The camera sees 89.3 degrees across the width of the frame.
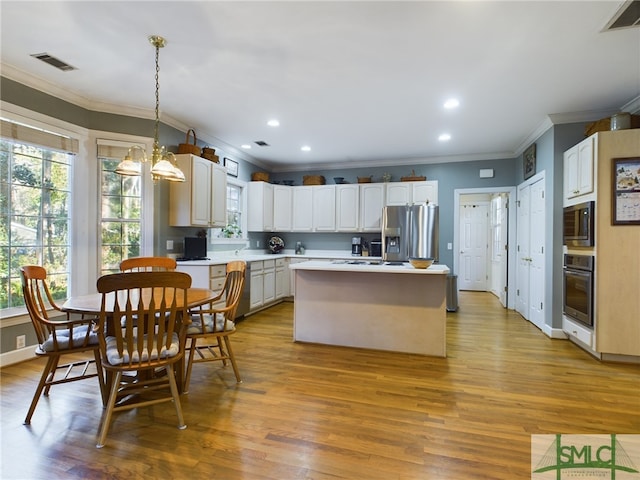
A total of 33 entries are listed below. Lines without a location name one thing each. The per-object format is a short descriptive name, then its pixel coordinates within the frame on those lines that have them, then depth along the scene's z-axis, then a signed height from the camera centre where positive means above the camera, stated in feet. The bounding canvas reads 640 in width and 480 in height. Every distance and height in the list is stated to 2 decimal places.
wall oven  10.81 -1.68
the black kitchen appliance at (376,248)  19.42 -0.54
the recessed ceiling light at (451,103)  11.57 +4.99
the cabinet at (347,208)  19.88 +1.92
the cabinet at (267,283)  16.40 -2.49
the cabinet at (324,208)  20.30 +1.93
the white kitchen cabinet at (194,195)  13.43 +1.83
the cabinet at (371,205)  19.42 +2.04
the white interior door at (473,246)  25.64 -0.51
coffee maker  20.15 -0.51
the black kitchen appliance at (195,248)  14.21 -0.48
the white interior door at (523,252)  16.10 -0.61
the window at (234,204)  18.26 +1.95
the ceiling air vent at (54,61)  8.93 +5.01
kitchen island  10.91 -2.41
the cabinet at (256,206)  19.61 +1.94
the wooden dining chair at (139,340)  5.97 -2.03
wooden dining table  6.49 -1.47
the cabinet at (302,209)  20.74 +1.90
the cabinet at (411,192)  18.69 +2.75
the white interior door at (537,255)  14.10 -0.65
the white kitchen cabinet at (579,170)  10.77 +2.52
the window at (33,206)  9.91 +1.01
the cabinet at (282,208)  20.88 +1.95
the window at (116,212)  12.34 +0.99
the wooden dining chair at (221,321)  8.23 -2.25
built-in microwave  10.69 +0.57
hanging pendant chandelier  8.21 +1.84
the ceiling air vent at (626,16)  6.86 +4.99
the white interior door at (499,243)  18.94 -0.21
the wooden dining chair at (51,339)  6.78 -2.24
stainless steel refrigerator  17.69 +0.41
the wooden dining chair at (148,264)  9.82 -0.82
